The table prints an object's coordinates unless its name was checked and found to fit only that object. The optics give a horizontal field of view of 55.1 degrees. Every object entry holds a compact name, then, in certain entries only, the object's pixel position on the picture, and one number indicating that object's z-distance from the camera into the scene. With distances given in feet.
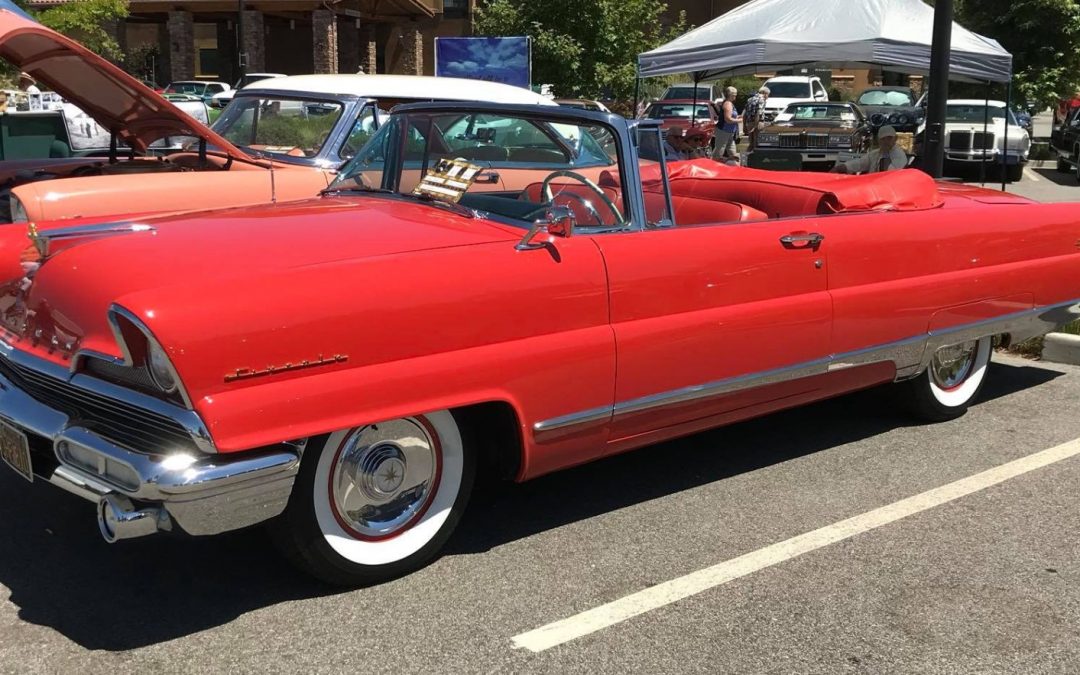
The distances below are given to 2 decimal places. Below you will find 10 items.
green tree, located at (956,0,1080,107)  73.15
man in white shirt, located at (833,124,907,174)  27.99
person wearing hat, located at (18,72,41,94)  41.20
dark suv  61.52
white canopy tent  36.32
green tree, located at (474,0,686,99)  77.51
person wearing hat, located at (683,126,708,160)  28.98
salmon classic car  18.43
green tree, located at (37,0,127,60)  71.41
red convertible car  9.41
